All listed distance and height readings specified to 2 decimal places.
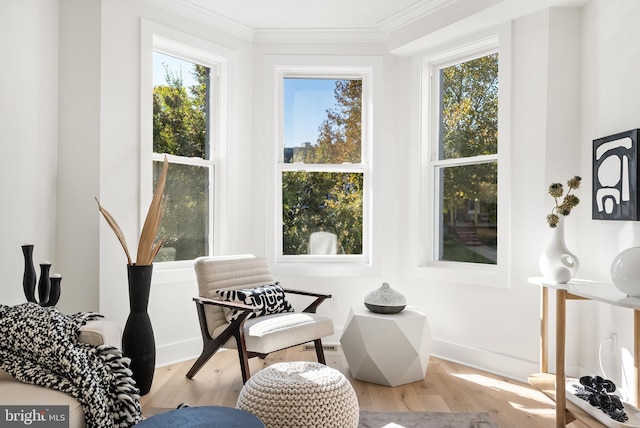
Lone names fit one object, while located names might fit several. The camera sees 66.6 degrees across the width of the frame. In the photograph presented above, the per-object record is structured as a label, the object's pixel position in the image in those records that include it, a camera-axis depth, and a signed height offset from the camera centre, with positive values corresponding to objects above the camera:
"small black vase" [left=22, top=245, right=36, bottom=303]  2.50 -0.35
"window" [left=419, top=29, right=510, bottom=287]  3.57 +0.39
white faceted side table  3.20 -0.89
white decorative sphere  2.21 -0.27
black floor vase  2.99 -0.76
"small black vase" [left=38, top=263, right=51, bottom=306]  2.53 -0.40
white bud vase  2.72 -0.28
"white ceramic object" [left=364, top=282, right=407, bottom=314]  3.31 -0.62
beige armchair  3.00 -0.71
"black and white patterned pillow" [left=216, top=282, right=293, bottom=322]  3.26 -0.60
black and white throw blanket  1.90 -0.64
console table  2.41 -0.59
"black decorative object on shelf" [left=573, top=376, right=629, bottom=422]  2.29 -0.93
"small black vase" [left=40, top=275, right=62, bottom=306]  2.55 -0.43
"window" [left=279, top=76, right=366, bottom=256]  4.39 +0.36
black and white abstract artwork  2.63 +0.21
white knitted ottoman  2.22 -0.88
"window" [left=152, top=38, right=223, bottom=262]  3.77 +0.57
